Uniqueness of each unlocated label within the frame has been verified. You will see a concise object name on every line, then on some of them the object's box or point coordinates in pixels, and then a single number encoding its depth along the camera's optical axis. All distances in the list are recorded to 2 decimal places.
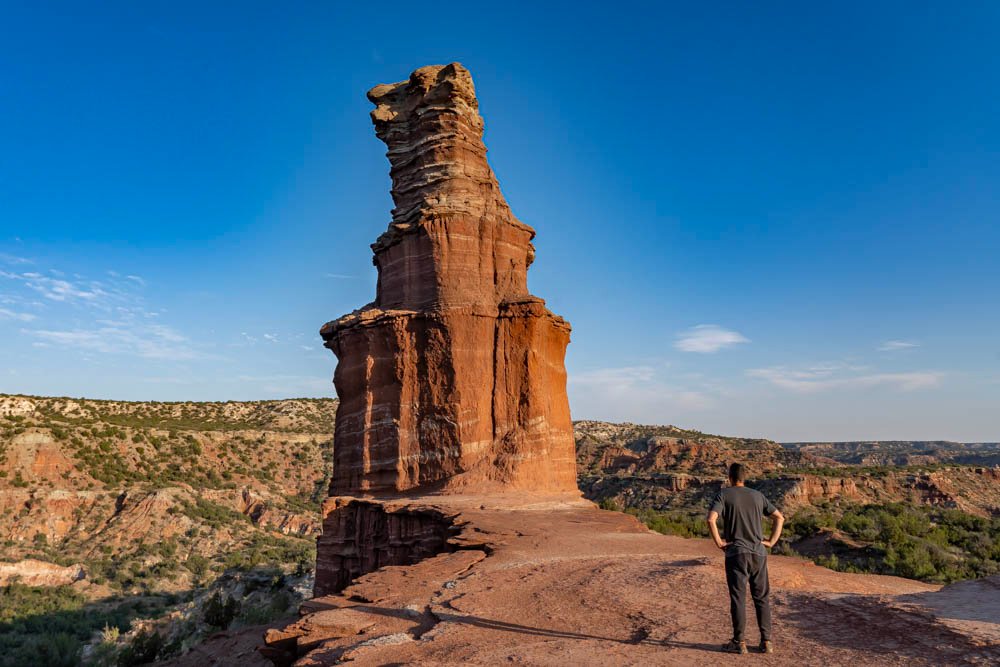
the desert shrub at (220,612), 21.86
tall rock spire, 17.66
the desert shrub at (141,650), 18.17
